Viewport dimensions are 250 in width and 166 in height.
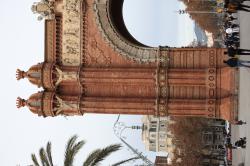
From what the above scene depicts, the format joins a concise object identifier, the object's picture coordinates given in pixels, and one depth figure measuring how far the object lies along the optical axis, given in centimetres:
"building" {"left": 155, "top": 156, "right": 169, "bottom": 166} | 6607
